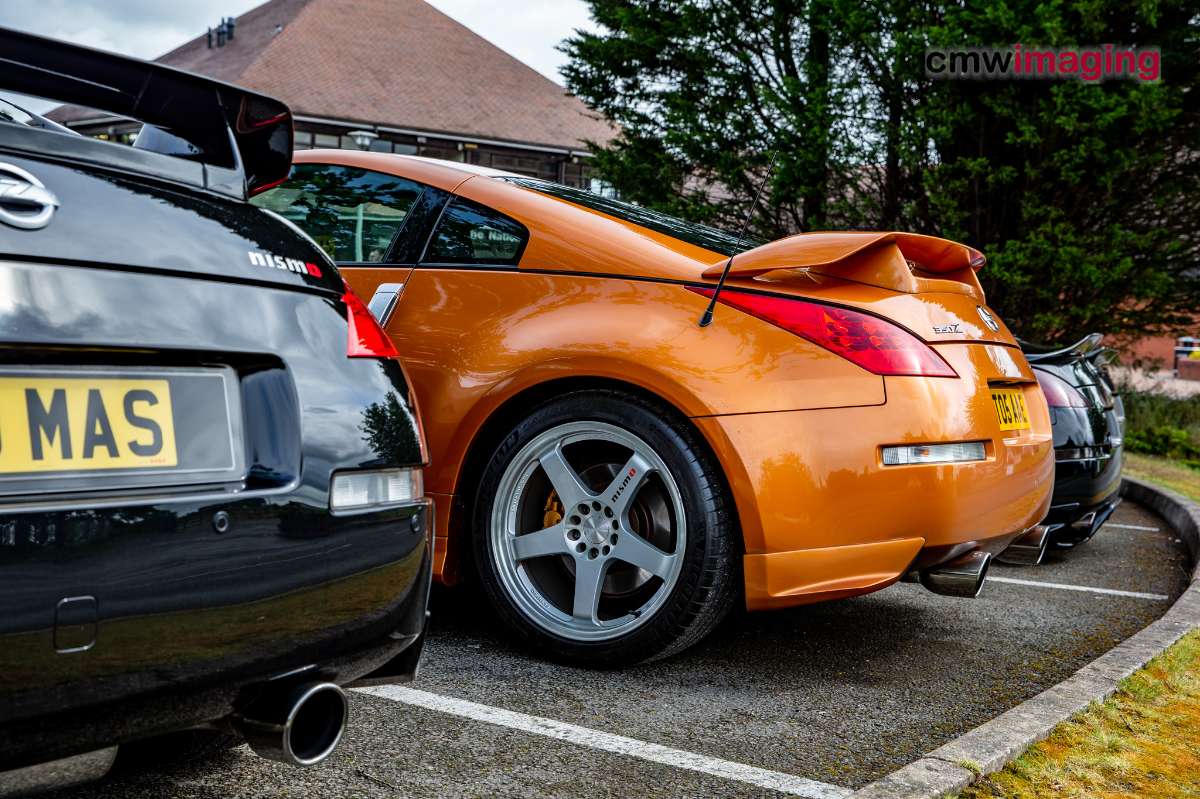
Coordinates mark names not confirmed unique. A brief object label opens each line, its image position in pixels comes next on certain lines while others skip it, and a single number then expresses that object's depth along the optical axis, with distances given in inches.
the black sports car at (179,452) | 67.8
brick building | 1202.0
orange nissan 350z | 131.1
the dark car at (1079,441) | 217.3
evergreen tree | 438.6
